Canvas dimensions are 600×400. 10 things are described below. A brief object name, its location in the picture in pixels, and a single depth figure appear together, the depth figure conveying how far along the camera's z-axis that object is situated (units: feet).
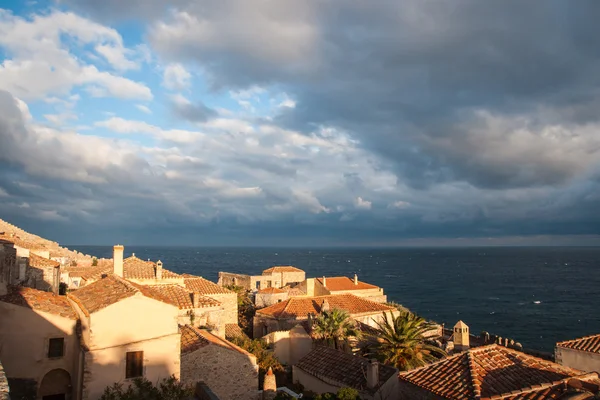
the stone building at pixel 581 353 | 85.15
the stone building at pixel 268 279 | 219.61
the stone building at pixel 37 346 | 50.47
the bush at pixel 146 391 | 47.29
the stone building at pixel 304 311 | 123.13
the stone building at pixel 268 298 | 154.51
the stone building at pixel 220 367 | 64.85
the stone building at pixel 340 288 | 174.29
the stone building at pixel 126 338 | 50.60
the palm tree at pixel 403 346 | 83.66
